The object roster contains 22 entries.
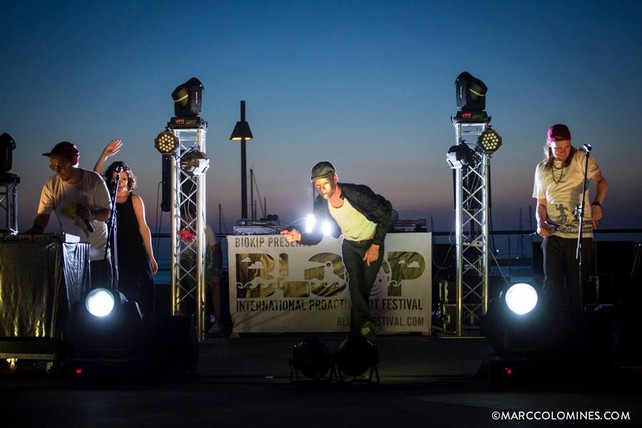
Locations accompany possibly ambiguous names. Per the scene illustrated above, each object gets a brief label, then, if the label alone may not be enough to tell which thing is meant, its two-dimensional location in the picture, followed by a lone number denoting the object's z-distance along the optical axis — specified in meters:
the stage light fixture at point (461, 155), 10.13
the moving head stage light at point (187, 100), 10.30
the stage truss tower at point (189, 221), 10.30
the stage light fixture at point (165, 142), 10.07
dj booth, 6.60
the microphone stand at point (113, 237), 6.94
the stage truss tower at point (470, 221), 10.27
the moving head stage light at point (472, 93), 10.29
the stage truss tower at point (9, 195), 13.85
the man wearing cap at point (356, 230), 6.89
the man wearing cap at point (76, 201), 7.20
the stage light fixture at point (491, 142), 10.05
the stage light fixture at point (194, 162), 10.11
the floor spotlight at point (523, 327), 6.31
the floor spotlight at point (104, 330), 6.49
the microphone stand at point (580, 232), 6.72
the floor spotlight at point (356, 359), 6.34
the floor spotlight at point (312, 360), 6.34
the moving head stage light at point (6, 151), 13.30
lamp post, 17.38
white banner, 10.50
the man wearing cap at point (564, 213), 7.06
